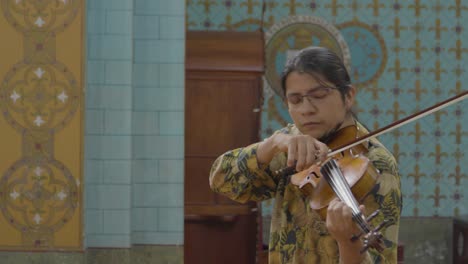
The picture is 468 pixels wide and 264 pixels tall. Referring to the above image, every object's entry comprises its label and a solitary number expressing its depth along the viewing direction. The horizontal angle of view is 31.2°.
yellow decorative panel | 4.99
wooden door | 6.18
